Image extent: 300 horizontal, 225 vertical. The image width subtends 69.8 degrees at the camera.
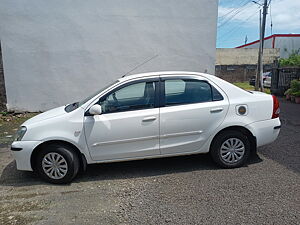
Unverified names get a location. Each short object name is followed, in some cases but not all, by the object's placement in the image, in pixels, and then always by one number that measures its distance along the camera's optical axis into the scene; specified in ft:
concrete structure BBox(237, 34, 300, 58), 91.30
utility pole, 44.08
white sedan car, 10.34
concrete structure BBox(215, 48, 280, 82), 68.23
